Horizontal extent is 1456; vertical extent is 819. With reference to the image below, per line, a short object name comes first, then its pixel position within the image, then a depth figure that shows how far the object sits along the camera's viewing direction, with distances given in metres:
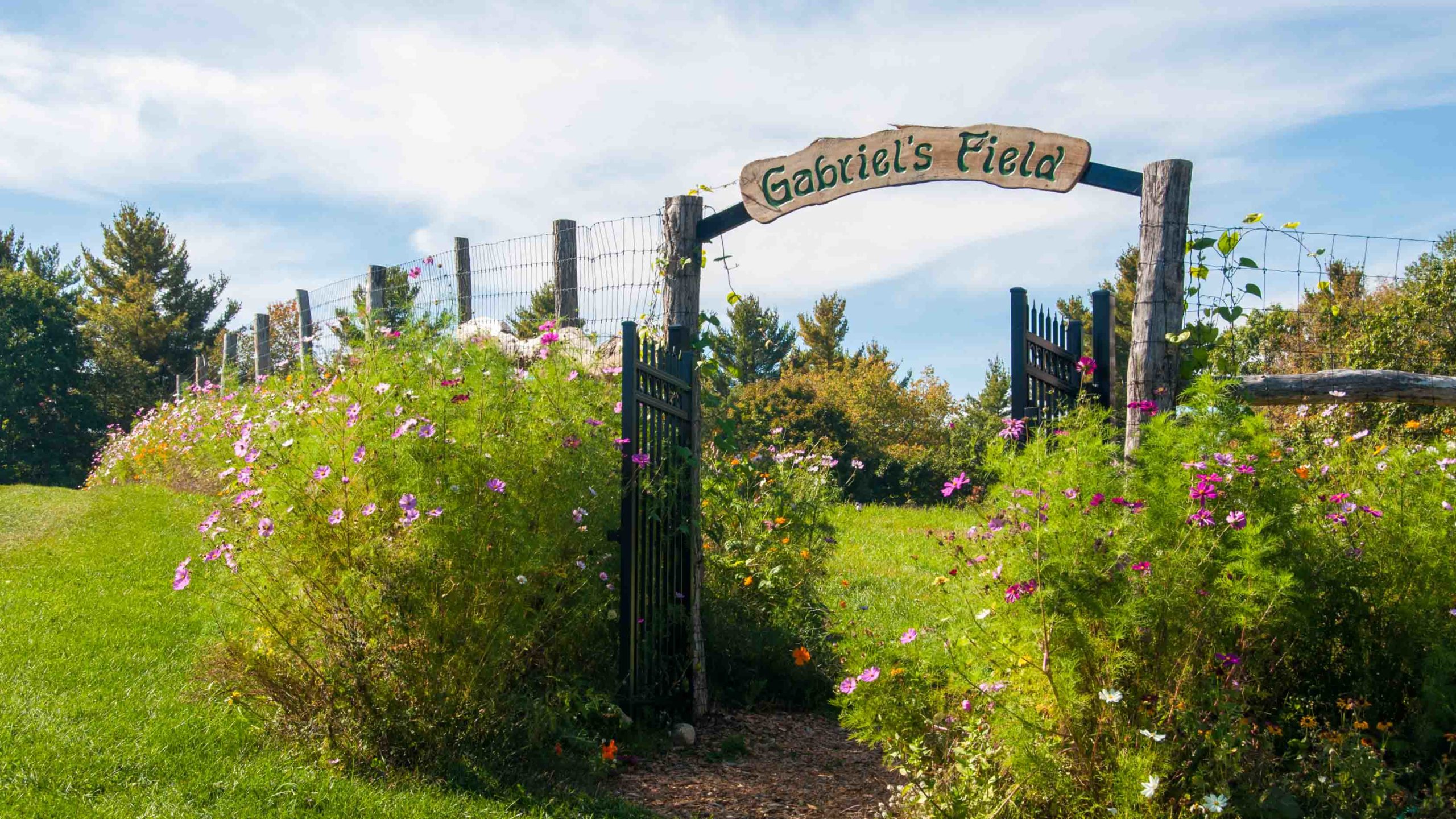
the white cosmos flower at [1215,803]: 2.85
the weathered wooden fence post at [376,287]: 7.18
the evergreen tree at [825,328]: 34.72
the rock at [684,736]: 4.36
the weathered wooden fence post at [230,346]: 11.87
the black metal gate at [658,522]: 4.25
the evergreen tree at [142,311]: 28.22
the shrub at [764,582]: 4.98
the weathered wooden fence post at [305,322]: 7.94
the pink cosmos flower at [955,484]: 3.59
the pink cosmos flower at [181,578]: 3.63
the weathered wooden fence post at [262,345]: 9.80
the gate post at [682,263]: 4.83
